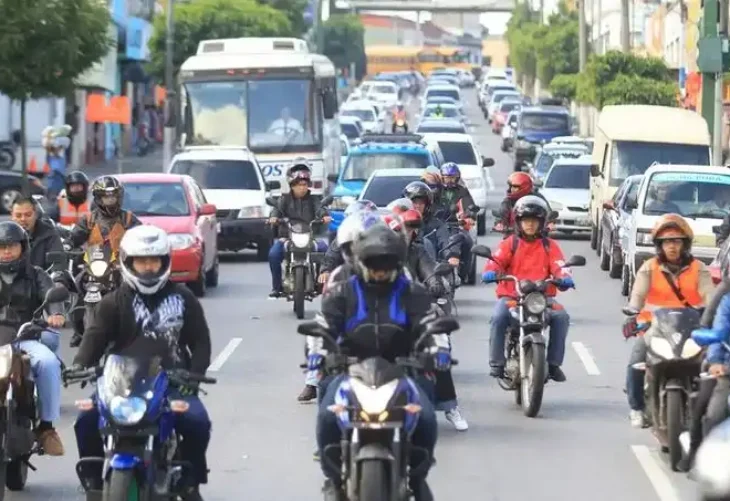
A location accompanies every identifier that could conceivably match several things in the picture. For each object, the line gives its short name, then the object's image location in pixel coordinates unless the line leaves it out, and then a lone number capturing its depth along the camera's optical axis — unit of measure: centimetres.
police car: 3316
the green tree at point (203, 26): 6994
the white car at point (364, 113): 7425
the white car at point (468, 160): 3859
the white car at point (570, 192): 3644
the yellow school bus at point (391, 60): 18125
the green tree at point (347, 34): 13188
